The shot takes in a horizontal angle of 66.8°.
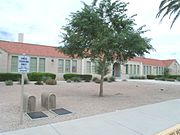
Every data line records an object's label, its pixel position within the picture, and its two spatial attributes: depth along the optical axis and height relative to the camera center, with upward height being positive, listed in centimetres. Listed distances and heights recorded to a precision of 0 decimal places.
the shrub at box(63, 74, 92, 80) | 1855 -81
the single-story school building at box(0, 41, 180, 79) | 1643 +127
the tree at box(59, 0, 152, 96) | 787 +231
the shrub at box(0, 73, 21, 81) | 1536 -73
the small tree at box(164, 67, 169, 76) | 3192 -1
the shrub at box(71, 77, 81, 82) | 1705 -110
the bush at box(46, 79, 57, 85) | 1328 -117
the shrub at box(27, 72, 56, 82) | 1633 -73
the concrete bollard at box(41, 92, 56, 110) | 572 -132
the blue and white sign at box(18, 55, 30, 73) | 419 +18
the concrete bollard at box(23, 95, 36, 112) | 539 -136
